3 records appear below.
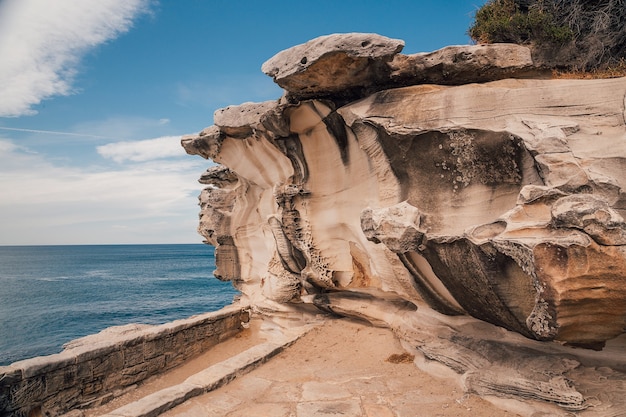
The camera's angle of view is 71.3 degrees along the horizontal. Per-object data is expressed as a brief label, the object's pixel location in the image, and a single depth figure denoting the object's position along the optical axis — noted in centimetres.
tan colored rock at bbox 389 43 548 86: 546
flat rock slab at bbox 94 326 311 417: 419
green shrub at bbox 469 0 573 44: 608
